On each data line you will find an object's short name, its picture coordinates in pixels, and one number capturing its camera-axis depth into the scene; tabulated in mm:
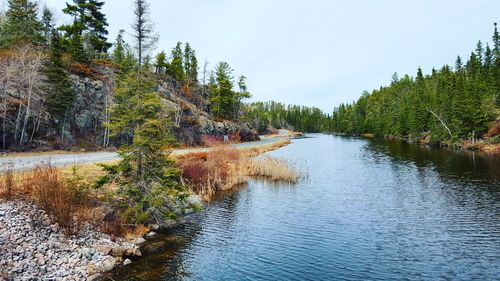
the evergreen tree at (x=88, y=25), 55062
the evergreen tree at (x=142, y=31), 20281
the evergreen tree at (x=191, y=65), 93562
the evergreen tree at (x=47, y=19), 58594
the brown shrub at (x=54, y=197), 14789
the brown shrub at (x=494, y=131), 61206
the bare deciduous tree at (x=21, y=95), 33781
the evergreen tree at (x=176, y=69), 77938
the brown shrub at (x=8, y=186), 15188
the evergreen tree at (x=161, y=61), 74312
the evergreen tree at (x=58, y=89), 38031
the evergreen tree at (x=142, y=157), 17656
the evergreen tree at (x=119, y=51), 69525
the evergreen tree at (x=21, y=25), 44844
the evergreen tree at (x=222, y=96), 81938
